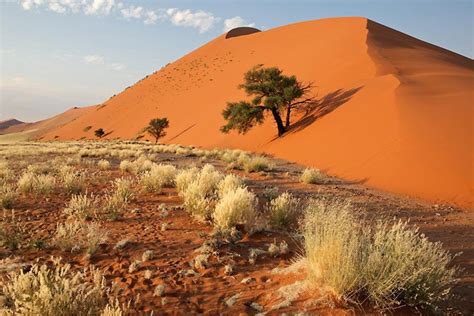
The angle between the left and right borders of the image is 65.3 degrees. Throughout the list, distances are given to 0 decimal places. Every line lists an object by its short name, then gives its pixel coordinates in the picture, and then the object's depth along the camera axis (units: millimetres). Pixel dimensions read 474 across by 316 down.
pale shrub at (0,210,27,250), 5236
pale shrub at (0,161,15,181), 10731
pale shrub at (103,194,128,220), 6680
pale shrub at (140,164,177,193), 8996
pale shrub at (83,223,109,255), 4953
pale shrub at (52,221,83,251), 5133
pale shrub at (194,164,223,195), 7948
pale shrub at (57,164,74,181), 10523
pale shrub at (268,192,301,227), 6488
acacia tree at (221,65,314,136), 25375
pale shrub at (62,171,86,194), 8906
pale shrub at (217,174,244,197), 7879
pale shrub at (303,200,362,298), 3576
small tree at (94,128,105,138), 58856
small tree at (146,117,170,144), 45469
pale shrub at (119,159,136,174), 13145
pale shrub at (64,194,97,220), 6537
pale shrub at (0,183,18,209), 7375
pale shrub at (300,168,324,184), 12625
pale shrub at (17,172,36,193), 8547
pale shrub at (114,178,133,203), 7654
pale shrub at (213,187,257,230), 5918
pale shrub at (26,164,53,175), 12145
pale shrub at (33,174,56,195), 8457
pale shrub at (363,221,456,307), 3580
